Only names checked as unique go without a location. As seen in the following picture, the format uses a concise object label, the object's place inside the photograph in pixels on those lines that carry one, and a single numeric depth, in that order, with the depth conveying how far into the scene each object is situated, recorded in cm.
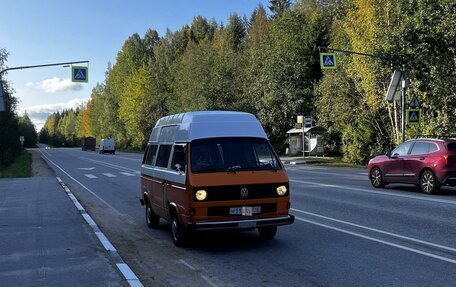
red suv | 1522
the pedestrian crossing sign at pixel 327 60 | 2734
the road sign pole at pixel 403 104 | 2539
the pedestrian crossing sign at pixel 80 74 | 3014
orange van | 784
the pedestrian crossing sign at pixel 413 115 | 2500
